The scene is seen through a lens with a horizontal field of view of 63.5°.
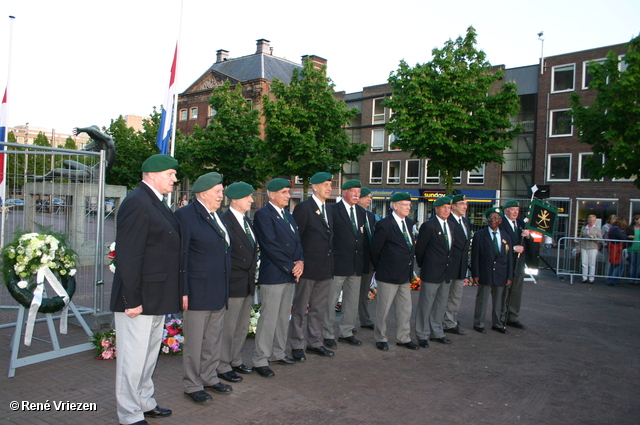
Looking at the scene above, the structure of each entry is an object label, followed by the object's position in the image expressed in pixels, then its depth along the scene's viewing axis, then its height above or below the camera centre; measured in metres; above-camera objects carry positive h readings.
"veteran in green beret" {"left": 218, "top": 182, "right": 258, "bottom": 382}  5.43 -0.77
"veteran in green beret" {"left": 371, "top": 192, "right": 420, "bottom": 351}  7.07 -0.95
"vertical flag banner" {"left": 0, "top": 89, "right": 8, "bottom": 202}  13.19 +1.70
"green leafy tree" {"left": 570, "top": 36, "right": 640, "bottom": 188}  16.30 +2.99
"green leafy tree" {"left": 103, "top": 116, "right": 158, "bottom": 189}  39.16 +2.68
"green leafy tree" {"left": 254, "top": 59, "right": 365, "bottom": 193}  28.25 +3.73
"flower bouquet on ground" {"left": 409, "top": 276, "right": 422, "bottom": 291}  12.20 -2.00
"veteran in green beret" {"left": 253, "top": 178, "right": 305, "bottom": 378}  5.85 -0.87
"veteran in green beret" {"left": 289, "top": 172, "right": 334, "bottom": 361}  6.49 -0.91
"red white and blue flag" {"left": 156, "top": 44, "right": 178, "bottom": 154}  9.92 +1.43
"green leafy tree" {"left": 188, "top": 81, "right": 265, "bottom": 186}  32.28 +3.25
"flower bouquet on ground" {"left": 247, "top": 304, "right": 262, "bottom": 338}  7.34 -1.84
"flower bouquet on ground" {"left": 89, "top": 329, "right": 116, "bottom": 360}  5.98 -1.83
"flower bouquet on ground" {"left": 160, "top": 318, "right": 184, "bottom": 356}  6.36 -1.83
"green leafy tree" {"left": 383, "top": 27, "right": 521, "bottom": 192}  23.00 +4.24
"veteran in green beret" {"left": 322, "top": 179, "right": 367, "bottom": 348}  7.04 -0.86
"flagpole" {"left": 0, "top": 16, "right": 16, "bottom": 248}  13.25 +2.29
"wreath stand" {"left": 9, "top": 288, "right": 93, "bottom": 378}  5.30 -1.84
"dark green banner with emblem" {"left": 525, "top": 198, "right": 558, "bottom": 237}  8.73 -0.24
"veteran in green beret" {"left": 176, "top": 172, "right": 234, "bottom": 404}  4.82 -0.88
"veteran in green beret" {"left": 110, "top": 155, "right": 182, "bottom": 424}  4.09 -0.73
